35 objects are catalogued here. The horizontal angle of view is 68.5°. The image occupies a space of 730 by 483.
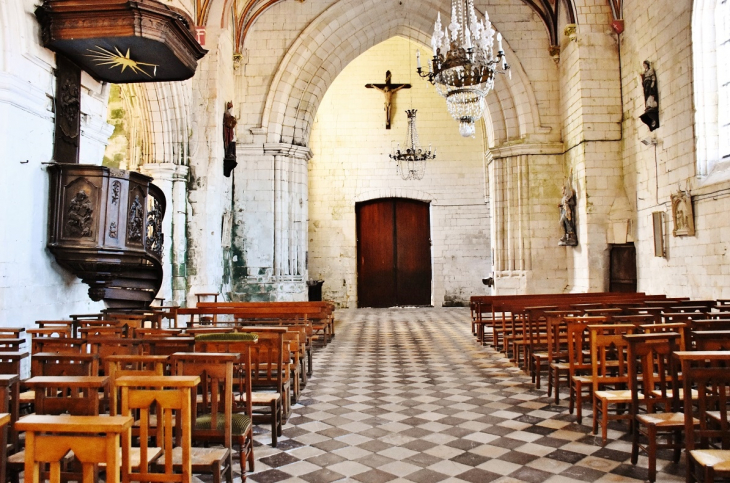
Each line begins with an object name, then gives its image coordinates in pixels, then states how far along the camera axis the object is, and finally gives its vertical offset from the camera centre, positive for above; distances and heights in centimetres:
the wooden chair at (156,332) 439 -45
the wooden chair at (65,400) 226 -54
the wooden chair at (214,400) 266 -63
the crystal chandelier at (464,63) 798 +326
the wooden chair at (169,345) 338 -42
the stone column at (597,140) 1130 +288
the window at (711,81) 825 +301
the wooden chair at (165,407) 211 -51
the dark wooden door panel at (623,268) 1077 +16
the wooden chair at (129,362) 266 -43
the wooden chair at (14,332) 401 -42
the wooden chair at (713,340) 312 -38
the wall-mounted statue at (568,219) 1191 +128
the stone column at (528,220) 1272 +137
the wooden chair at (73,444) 161 -50
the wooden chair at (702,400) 258 -62
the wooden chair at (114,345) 350 -44
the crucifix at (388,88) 1734 +613
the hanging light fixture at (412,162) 1689 +384
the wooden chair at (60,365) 277 -45
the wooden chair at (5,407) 209 -53
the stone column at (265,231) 1283 +112
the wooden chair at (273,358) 396 -62
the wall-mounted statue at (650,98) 960 +320
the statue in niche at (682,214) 852 +100
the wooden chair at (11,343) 340 -43
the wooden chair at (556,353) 476 -73
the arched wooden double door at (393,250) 1800 +90
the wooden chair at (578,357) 420 -66
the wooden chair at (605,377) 367 -73
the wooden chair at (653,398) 303 -74
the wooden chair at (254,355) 345 -59
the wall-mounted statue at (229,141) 1148 +297
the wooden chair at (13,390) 252 -52
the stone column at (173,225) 1003 +100
